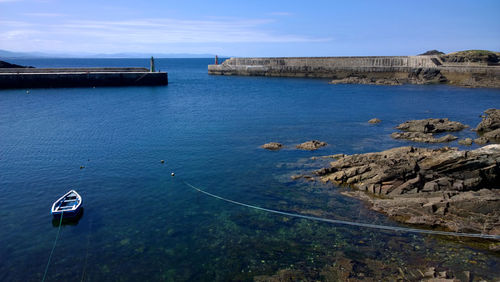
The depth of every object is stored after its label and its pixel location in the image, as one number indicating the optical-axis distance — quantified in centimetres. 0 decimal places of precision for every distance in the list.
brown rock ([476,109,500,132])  2955
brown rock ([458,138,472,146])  2498
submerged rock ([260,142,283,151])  2553
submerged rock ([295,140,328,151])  2518
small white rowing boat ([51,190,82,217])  1494
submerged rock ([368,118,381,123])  3522
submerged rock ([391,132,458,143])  2634
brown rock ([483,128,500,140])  2645
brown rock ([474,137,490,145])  2544
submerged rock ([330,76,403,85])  7462
